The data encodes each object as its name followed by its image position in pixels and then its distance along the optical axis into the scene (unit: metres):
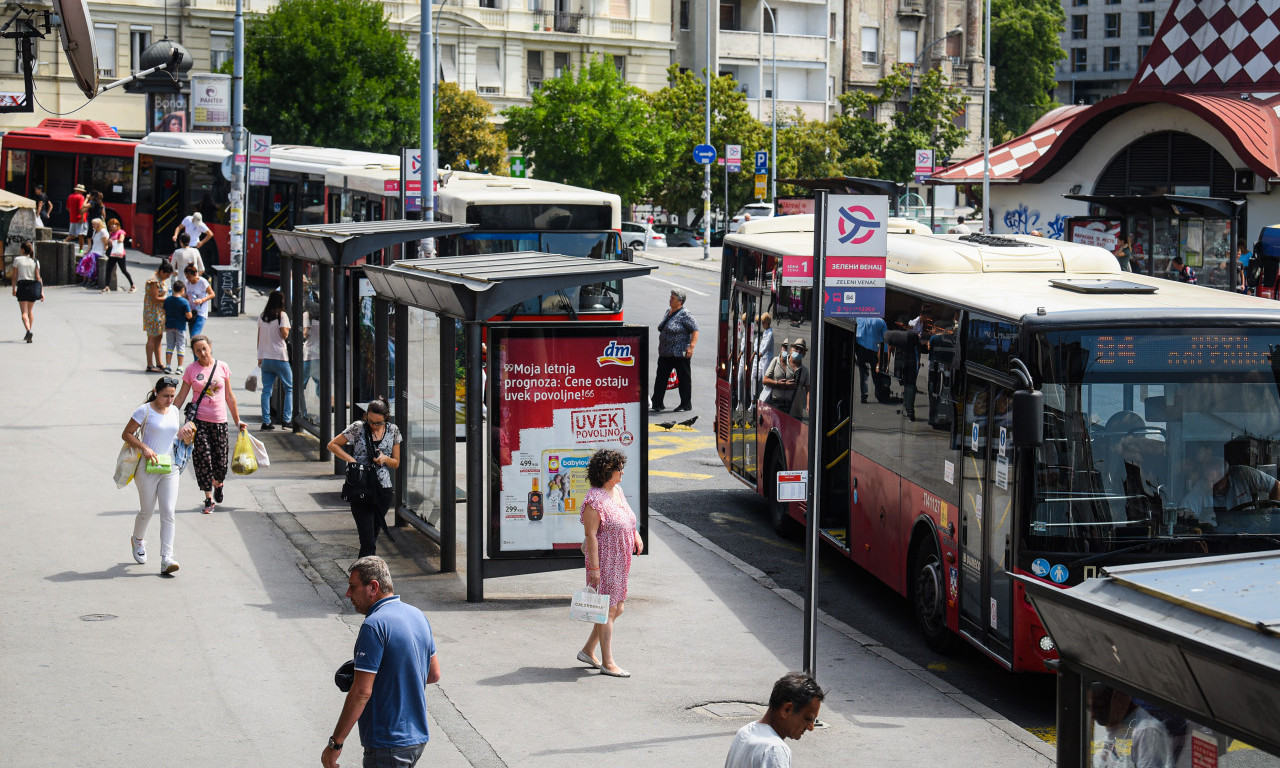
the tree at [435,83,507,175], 63.72
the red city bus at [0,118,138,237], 41.75
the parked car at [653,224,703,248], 63.75
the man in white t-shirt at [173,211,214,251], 33.00
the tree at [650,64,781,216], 65.25
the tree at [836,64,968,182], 70.56
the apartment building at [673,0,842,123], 80.69
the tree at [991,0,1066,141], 100.62
